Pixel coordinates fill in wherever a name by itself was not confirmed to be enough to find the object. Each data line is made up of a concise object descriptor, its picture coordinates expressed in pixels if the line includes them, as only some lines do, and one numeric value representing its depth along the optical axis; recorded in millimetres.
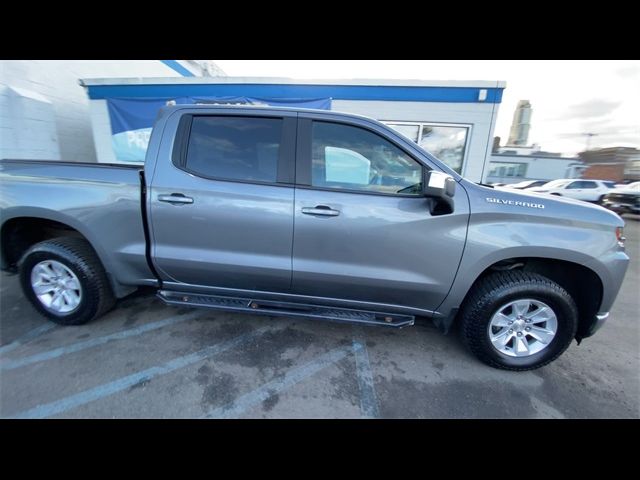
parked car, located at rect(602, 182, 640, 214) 10625
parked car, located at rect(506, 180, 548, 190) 18062
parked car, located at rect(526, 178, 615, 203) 13930
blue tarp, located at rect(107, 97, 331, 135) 7496
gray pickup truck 2178
